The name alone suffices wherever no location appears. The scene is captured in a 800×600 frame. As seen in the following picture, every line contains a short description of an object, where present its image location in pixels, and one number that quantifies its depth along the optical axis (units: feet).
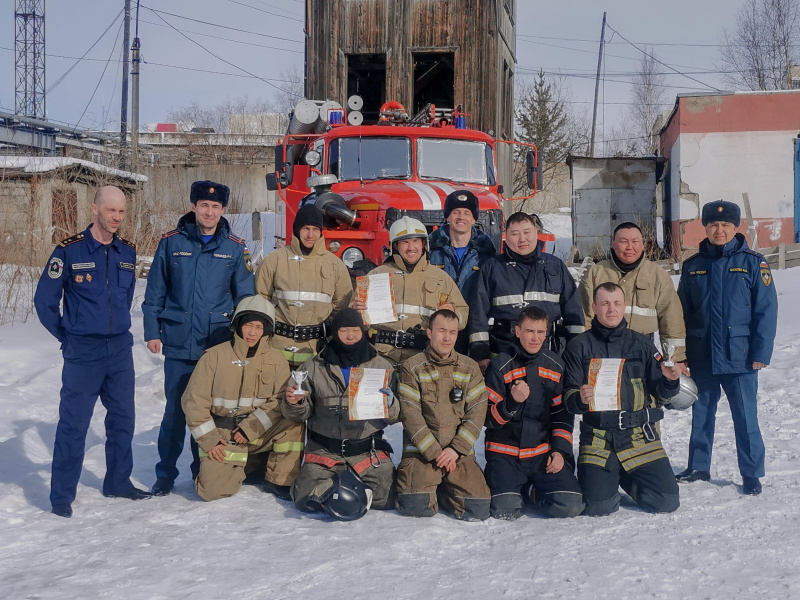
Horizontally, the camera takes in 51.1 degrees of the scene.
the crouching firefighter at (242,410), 16.72
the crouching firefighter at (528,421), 16.17
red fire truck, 26.04
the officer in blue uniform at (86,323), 16.15
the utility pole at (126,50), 100.48
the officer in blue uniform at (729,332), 17.21
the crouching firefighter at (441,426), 15.97
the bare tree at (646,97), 160.66
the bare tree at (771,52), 117.19
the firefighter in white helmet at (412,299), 17.94
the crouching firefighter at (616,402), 16.03
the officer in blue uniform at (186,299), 17.54
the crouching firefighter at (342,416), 16.38
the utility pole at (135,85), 84.58
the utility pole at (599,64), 136.61
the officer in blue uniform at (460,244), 19.21
